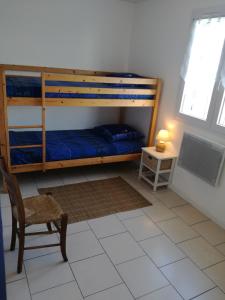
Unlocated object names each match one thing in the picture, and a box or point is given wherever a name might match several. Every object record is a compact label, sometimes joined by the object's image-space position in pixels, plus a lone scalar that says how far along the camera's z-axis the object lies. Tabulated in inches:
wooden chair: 65.4
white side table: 122.3
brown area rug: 105.0
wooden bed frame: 102.4
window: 101.2
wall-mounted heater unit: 101.8
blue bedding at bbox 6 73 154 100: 102.3
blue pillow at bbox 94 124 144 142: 137.1
